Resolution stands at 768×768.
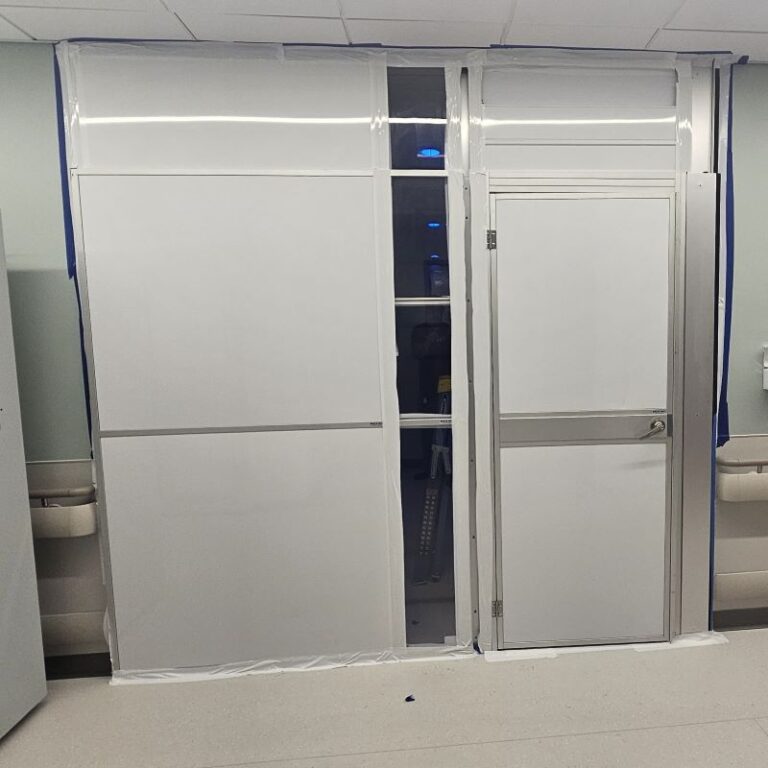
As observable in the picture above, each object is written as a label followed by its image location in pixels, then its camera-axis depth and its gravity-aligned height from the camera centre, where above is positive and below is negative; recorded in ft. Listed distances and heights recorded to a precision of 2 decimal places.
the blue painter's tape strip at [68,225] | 6.81 +1.61
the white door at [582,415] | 7.34 -1.22
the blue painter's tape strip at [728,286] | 7.53 +0.56
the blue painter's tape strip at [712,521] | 7.86 -2.95
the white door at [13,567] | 6.43 -2.72
